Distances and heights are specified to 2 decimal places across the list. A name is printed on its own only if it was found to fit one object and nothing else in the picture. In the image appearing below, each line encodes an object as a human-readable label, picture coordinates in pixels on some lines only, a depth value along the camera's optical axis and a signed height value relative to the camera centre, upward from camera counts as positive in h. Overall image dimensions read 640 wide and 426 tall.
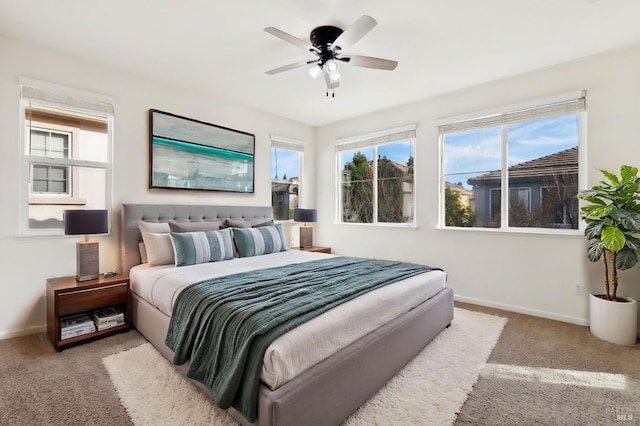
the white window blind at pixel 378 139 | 4.42 +1.17
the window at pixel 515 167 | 3.29 +0.56
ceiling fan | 2.38 +1.32
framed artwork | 3.61 +0.75
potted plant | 2.55 -0.23
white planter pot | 2.64 -0.95
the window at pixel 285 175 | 5.02 +0.64
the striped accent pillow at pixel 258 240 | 3.61 -0.35
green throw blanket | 1.51 -0.60
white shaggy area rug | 1.75 -1.18
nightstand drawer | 2.55 -0.77
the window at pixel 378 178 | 4.54 +0.58
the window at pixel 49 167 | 2.90 +0.44
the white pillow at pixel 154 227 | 3.24 -0.17
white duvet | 1.49 -0.65
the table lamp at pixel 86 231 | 2.67 -0.18
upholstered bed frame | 1.43 -0.91
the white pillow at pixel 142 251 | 3.30 -0.43
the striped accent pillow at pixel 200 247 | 3.03 -0.37
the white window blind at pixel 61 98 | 2.82 +1.12
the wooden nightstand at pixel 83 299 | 2.52 -0.78
